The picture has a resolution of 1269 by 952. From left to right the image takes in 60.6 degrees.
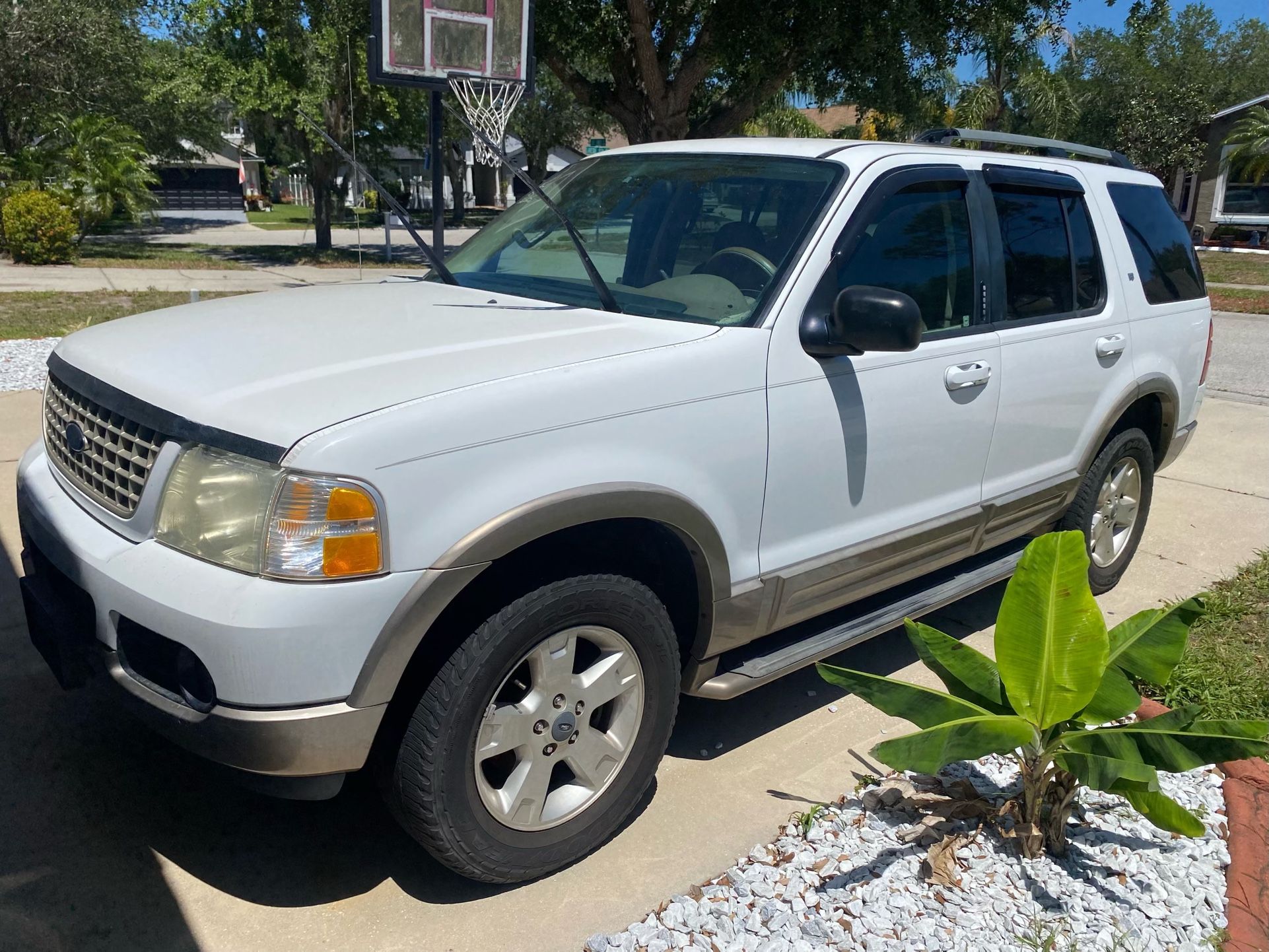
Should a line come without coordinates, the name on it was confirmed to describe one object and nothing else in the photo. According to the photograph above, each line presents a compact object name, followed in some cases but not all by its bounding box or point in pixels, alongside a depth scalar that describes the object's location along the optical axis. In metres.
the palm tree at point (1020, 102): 35.72
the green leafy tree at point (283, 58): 19.00
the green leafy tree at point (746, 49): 14.98
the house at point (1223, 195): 36.47
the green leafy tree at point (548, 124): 42.16
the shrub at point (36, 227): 17.62
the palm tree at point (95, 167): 19.56
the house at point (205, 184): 47.84
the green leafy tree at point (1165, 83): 39.44
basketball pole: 7.74
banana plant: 2.72
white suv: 2.39
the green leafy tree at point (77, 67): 21.70
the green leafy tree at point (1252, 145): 34.75
